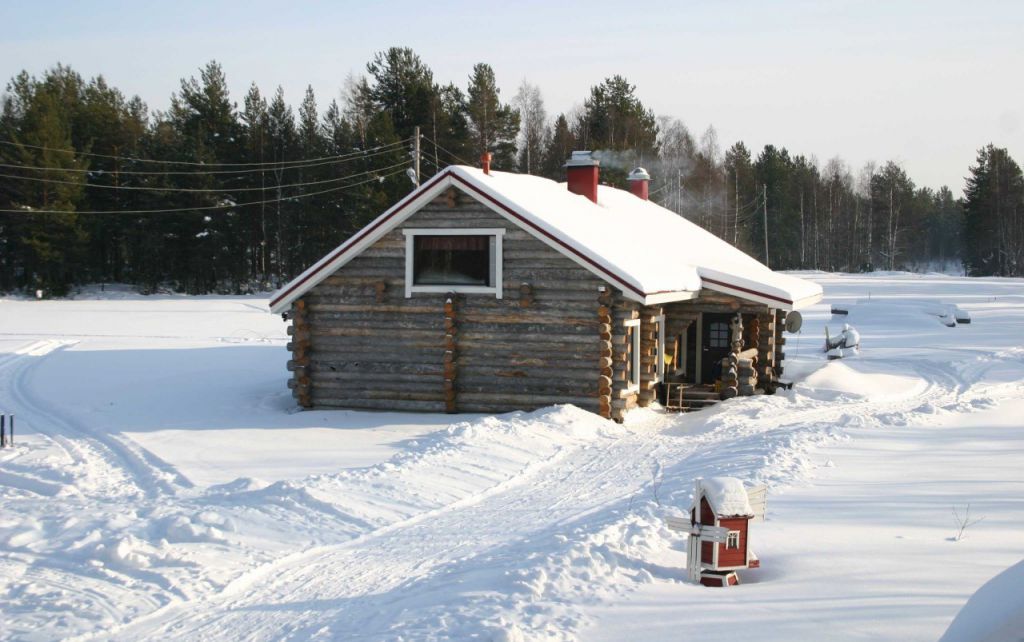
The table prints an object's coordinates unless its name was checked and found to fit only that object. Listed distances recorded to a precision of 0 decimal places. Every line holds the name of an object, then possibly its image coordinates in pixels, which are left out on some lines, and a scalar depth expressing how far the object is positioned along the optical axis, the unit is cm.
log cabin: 1805
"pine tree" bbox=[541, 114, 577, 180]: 6562
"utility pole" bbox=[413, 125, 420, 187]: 3344
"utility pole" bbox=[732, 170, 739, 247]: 7244
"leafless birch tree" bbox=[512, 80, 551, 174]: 6738
